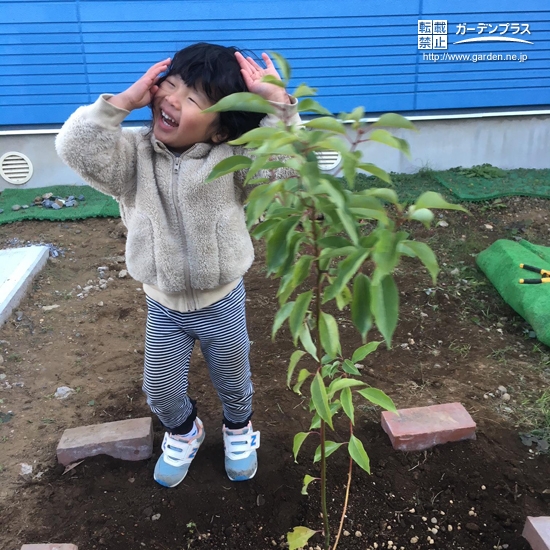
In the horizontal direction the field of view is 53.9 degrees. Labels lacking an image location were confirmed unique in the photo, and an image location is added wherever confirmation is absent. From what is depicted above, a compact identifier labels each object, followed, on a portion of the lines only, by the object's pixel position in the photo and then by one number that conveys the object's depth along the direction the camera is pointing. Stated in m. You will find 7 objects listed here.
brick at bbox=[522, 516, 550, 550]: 1.55
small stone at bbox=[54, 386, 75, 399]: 2.45
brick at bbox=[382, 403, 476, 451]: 2.00
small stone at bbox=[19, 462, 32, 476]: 2.02
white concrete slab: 3.06
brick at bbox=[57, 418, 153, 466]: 2.02
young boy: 1.48
